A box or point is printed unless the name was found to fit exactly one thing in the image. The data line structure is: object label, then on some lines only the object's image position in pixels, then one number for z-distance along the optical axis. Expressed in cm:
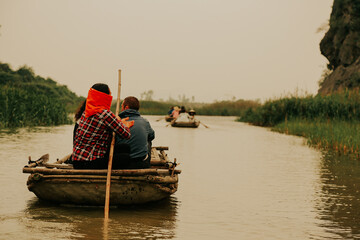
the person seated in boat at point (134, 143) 647
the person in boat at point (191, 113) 2989
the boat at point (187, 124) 2747
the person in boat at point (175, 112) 3389
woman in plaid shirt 619
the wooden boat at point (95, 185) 616
